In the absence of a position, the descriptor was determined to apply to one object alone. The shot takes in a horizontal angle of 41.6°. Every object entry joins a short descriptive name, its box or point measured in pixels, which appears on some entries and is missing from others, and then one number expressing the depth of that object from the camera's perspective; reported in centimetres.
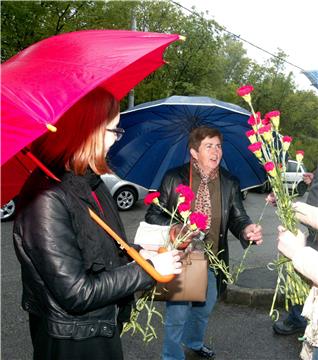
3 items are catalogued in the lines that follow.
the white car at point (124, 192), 1034
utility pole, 1447
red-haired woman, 167
